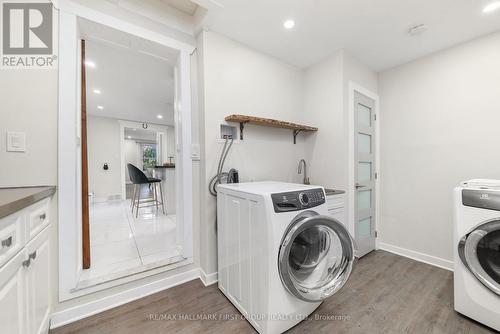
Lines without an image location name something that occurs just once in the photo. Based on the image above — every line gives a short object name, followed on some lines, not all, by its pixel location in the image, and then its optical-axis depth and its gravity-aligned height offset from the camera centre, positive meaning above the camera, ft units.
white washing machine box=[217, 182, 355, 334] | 3.84 -1.90
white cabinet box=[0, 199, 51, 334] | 2.44 -1.51
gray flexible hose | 6.05 -0.19
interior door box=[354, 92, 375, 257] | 7.73 -0.21
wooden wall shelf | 6.27 +1.59
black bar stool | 12.14 -0.51
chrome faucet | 8.36 -0.05
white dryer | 4.21 -1.95
